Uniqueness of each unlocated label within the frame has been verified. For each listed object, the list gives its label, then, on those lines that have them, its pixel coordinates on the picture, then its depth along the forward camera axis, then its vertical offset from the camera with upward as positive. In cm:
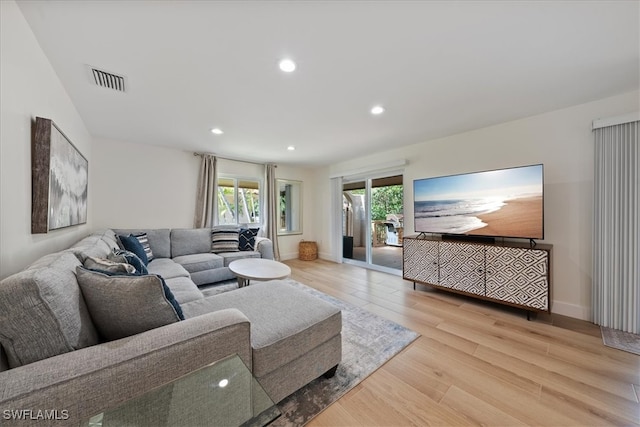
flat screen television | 246 +14
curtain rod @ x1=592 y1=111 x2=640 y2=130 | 206 +89
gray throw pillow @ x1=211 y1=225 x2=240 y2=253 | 389 -43
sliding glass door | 436 -15
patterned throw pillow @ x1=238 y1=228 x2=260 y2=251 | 404 -46
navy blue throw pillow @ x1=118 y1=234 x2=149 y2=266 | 271 -39
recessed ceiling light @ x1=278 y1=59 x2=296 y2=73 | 166 +110
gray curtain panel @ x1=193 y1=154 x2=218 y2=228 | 423 +36
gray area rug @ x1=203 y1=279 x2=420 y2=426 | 137 -112
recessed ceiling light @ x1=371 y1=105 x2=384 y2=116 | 241 +112
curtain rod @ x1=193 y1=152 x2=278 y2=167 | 423 +111
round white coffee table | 250 -66
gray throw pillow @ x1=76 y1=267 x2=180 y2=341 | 101 -40
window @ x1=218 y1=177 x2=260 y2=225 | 470 +28
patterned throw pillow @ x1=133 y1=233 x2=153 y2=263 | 307 -42
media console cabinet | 230 -63
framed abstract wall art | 141 +24
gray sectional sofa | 72 -52
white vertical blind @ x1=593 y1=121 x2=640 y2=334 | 208 -12
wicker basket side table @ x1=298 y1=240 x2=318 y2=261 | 539 -86
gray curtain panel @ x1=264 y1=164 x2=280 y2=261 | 507 +15
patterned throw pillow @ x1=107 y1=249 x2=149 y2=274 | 148 -31
